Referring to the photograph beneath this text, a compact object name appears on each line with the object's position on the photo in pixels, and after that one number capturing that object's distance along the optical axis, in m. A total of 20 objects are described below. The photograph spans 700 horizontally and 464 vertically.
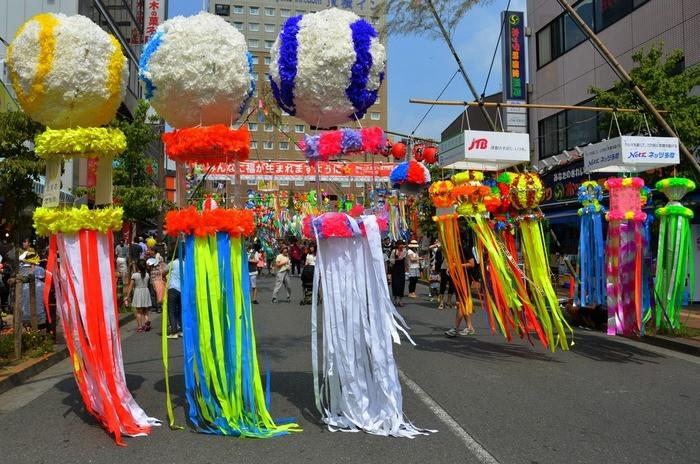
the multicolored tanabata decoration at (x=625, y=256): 7.62
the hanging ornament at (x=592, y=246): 8.04
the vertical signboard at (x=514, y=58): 19.81
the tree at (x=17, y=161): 9.82
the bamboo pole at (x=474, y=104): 8.67
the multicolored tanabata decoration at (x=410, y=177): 5.63
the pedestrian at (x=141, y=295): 10.09
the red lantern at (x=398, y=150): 5.46
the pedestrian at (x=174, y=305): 9.38
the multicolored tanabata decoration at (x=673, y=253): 7.70
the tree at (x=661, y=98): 10.72
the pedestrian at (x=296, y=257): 29.04
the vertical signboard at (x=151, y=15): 26.07
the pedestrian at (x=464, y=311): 8.81
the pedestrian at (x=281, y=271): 15.12
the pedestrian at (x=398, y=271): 13.93
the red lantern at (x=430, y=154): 7.36
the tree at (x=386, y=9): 8.65
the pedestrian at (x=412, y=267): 16.75
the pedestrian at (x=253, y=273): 14.13
